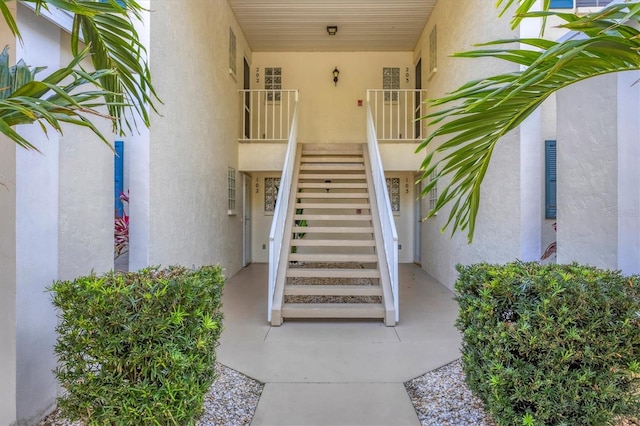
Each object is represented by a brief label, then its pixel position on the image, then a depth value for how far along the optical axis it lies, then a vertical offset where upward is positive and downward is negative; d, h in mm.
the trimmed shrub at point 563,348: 1788 -689
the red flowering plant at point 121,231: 4305 -233
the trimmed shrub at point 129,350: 1763 -687
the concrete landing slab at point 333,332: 3793 -1335
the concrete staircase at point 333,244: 4316 -581
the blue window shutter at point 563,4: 3982 +2295
